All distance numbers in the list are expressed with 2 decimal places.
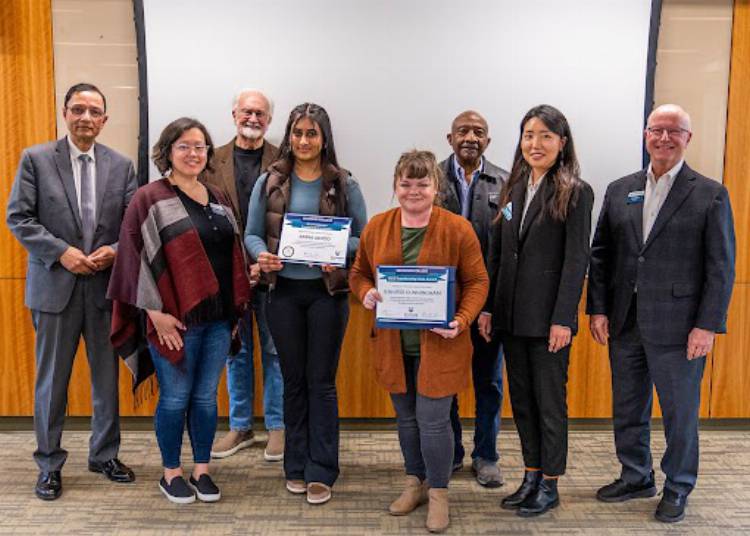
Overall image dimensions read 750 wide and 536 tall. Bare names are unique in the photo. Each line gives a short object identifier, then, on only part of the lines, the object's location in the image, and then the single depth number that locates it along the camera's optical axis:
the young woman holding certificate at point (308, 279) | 2.79
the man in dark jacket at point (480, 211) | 3.06
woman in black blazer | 2.59
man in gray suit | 2.96
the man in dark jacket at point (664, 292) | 2.65
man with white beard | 3.31
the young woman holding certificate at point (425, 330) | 2.52
